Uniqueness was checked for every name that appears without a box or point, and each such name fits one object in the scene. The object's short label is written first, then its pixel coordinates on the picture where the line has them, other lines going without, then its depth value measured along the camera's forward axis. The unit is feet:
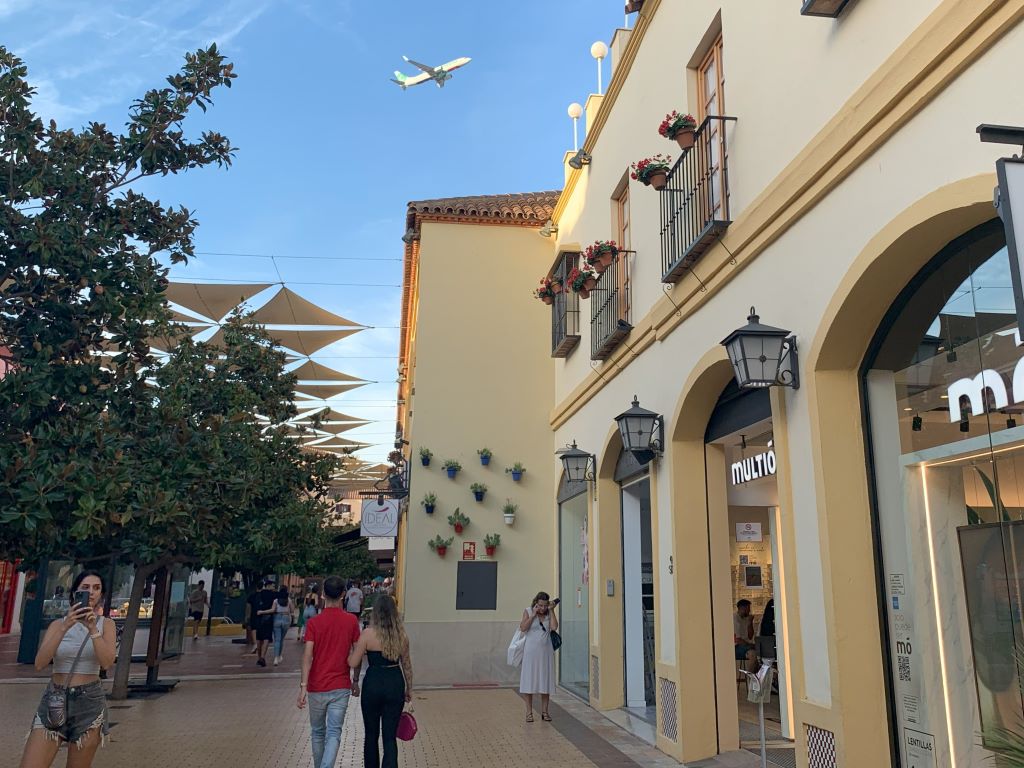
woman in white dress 32.96
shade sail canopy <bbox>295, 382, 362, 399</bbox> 86.94
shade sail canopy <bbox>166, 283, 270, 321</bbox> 62.23
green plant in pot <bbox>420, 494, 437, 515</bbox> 46.60
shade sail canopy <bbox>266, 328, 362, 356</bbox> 72.33
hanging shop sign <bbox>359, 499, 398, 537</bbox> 47.67
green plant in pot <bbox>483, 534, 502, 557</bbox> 46.65
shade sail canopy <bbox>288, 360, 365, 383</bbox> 80.79
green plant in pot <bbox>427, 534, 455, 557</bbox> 46.01
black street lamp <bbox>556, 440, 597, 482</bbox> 38.32
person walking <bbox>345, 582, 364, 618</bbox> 69.90
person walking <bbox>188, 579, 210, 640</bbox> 77.10
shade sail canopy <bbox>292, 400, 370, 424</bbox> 98.89
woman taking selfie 16.70
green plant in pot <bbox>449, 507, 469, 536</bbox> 46.55
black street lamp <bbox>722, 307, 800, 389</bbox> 18.98
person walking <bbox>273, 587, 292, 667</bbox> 57.93
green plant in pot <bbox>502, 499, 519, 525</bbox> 47.26
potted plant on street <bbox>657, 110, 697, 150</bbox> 23.37
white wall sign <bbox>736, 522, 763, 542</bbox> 34.50
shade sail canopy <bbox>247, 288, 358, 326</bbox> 64.95
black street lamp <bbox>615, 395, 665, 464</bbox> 28.35
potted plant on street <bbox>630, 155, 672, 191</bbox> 25.59
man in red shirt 20.31
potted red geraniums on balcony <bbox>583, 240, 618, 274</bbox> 31.89
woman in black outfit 20.61
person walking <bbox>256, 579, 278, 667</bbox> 56.03
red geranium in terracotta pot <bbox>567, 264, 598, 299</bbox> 34.99
